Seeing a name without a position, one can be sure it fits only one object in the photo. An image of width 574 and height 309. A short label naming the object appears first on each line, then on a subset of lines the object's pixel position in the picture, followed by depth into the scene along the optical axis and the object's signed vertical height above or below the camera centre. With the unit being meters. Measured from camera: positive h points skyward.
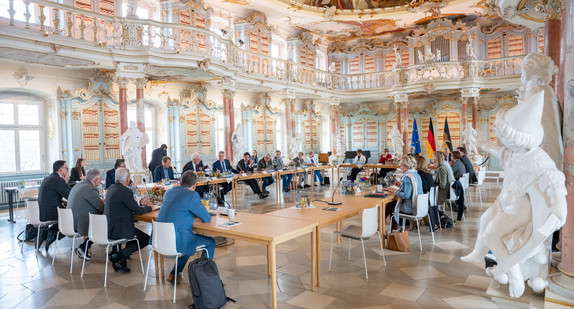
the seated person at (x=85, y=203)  4.97 -0.75
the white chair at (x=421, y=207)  5.45 -1.00
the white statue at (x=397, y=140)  15.61 +0.01
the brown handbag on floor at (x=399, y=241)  5.43 -1.48
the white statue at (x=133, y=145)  9.38 +0.02
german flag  12.77 -0.16
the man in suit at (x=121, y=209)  4.56 -0.78
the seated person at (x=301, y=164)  12.92 -0.78
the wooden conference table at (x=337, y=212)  4.22 -0.87
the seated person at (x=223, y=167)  10.14 -0.64
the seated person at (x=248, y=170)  10.88 -0.78
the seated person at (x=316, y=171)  13.63 -1.08
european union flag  13.79 -0.01
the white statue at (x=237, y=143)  12.55 +0.02
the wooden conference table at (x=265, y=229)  3.52 -0.88
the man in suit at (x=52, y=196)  5.64 -0.75
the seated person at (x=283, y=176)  11.88 -1.08
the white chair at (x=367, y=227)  4.38 -1.04
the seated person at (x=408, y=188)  5.54 -0.72
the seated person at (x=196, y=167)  9.21 -0.57
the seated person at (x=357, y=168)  13.16 -0.96
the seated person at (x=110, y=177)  7.81 -0.65
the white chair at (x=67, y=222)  4.83 -0.99
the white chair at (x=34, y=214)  5.59 -1.01
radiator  9.79 -0.99
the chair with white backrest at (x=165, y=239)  3.82 -0.97
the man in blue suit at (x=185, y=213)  3.93 -0.72
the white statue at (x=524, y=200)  2.93 -0.51
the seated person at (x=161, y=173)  8.74 -0.65
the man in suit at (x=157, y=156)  9.91 -0.29
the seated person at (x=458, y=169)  7.85 -0.63
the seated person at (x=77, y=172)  8.33 -0.57
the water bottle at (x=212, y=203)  4.89 -0.78
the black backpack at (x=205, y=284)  3.56 -1.35
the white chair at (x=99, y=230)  4.37 -0.99
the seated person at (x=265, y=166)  11.45 -0.72
